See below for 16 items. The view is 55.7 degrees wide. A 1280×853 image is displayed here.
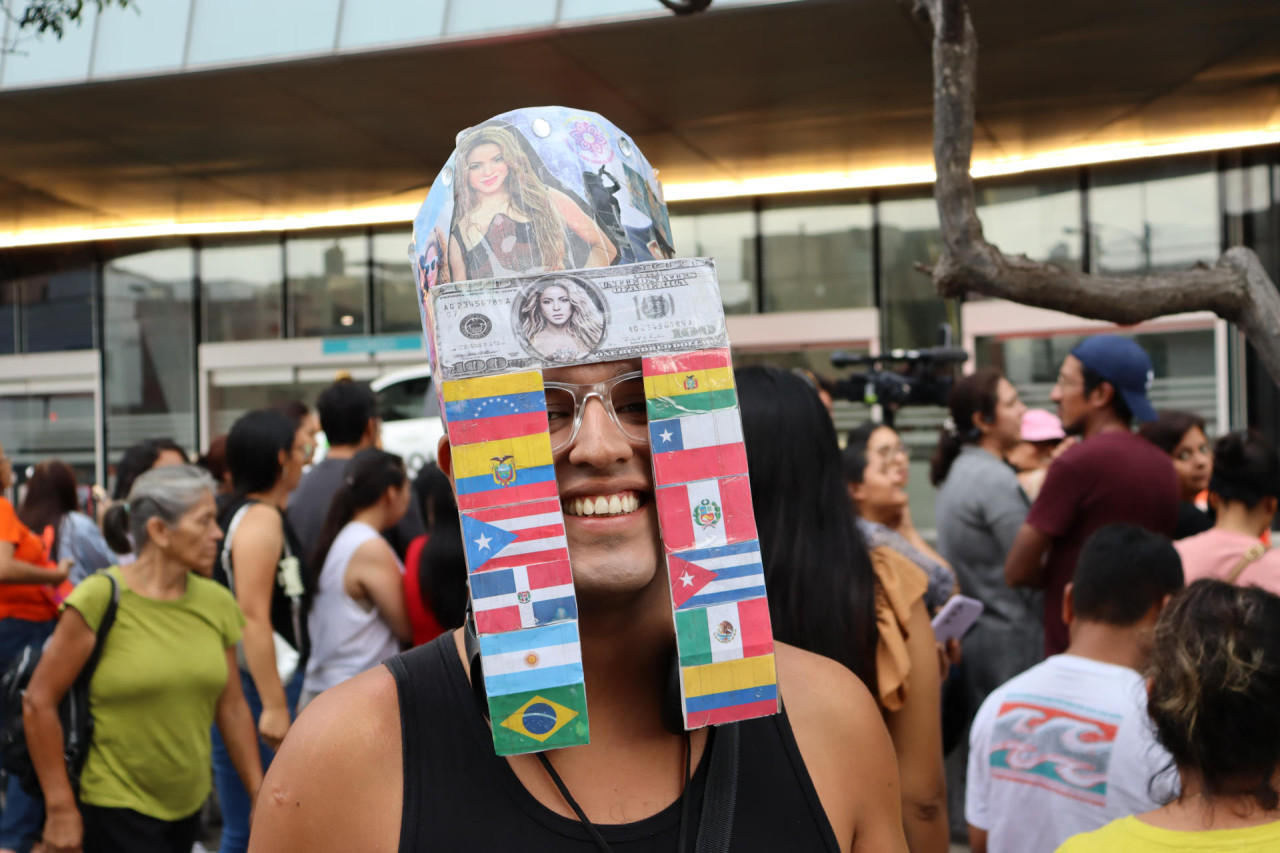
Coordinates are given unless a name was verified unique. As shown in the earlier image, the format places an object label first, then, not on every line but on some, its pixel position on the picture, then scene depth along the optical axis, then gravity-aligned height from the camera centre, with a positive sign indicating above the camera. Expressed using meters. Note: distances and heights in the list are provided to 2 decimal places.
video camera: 6.52 +0.22
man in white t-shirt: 2.54 -0.67
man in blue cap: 3.86 -0.25
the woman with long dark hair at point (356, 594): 4.19 -0.55
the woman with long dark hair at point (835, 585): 2.47 -0.33
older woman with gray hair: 3.36 -0.72
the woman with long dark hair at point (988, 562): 4.58 -0.54
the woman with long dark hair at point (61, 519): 5.78 -0.37
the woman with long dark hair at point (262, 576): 4.14 -0.49
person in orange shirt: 4.79 -0.60
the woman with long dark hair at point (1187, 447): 5.18 -0.13
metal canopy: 8.46 +2.69
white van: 10.15 +0.18
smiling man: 1.22 -0.31
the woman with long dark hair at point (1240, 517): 3.61 -0.33
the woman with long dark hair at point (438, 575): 3.92 -0.47
